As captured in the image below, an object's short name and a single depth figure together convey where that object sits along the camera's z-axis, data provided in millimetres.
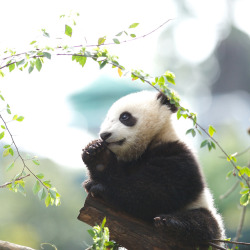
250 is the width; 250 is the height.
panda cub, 6770
